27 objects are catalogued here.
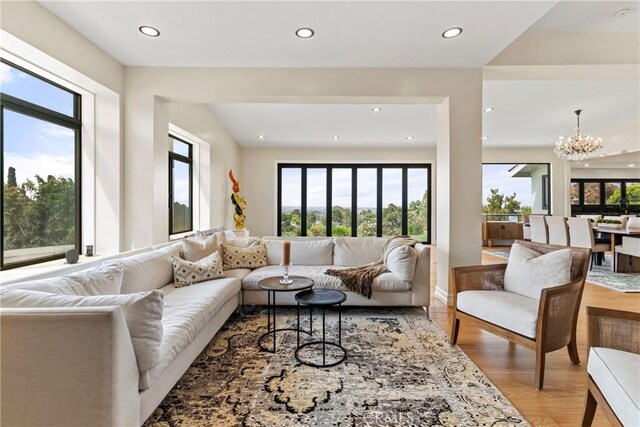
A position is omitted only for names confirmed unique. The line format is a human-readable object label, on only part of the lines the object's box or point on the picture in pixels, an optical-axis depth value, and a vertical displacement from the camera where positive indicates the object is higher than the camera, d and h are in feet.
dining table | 15.75 -1.07
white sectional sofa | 3.92 -2.17
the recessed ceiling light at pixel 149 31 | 8.80 +5.48
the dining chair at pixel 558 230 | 17.53 -1.06
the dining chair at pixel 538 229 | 18.99 -1.12
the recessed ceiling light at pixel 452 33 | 8.82 +5.44
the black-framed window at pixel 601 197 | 30.66 +1.55
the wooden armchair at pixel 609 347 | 3.92 -2.14
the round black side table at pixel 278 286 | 7.61 -1.92
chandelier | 19.17 +4.32
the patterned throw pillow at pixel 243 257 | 11.30 -1.72
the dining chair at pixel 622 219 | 19.59 -0.49
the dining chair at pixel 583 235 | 16.48 -1.33
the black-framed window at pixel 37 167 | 7.69 +1.33
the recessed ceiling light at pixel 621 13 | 9.38 +6.40
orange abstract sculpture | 19.99 +0.39
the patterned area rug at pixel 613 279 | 13.58 -3.40
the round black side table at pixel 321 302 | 7.06 -2.15
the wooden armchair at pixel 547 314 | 6.22 -2.25
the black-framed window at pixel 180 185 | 15.21 +1.50
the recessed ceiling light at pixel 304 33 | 8.83 +5.45
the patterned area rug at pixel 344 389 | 5.32 -3.64
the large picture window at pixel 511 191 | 28.37 +2.05
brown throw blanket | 10.05 -2.12
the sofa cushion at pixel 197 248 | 10.32 -1.27
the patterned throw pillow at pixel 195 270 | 9.05 -1.82
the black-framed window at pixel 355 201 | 26.37 +1.02
